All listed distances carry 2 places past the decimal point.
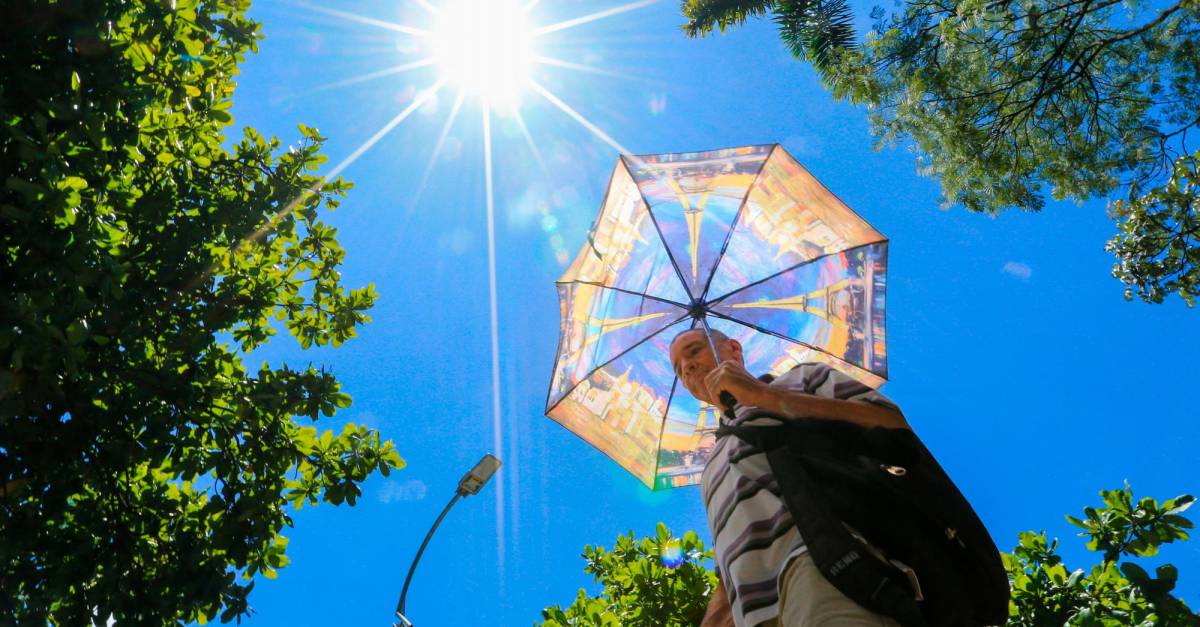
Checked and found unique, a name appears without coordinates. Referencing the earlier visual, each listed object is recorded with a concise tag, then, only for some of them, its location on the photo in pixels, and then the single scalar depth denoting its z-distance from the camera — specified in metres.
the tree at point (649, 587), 4.86
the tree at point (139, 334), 3.08
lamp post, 6.91
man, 1.73
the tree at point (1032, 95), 5.68
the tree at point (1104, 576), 3.70
